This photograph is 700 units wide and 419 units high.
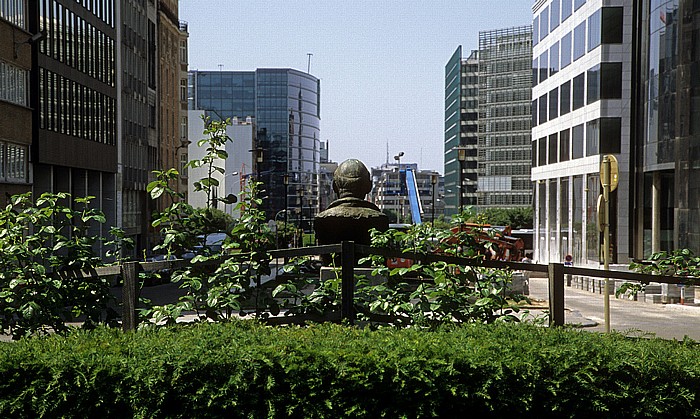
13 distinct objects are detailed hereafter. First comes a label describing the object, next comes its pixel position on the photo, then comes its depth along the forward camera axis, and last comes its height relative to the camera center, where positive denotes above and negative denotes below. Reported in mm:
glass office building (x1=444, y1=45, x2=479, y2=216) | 170125 +15684
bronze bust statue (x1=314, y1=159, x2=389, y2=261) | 16484 -252
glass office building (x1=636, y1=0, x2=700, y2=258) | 47938 +4018
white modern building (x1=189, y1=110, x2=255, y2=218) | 142000 +8788
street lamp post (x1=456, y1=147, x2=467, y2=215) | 48475 +2511
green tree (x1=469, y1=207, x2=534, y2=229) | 136750 -1653
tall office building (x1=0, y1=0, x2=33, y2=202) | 41594 +4787
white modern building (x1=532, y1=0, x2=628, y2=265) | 61875 +5804
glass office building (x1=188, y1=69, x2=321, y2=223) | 194000 +21970
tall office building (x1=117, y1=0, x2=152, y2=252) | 66312 +6454
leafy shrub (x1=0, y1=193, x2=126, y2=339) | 8461 -617
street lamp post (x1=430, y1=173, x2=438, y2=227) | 67331 +1858
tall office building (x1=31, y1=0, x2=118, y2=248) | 46875 +5622
